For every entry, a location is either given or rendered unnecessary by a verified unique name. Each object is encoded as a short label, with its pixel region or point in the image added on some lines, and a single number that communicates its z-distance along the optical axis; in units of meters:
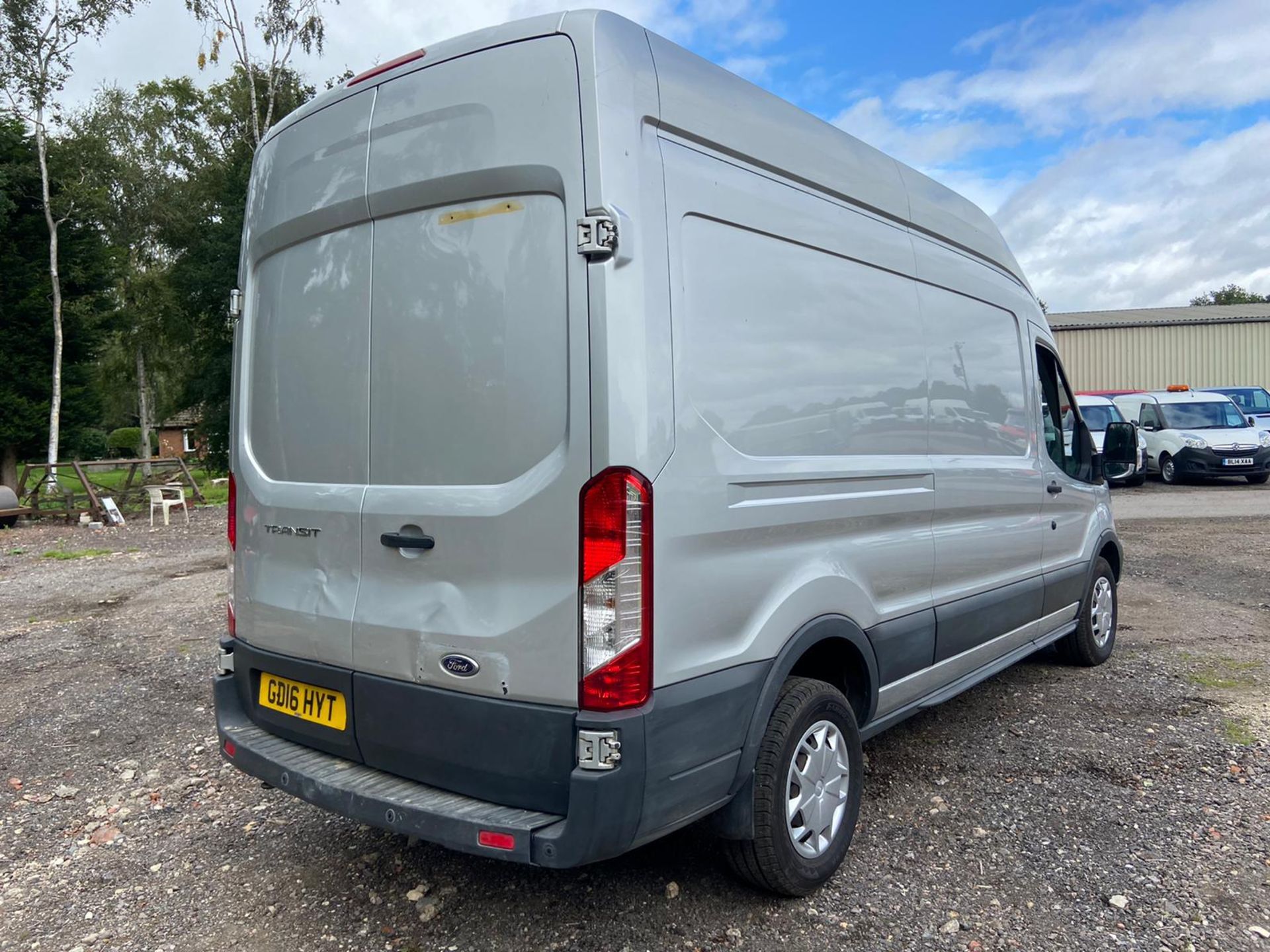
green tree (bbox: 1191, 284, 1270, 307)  75.94
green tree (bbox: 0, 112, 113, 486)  21.02
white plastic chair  15.12
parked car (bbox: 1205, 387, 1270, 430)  22.38
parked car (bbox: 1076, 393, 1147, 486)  17.45
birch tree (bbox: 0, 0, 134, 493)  20.50
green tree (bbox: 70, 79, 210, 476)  30.11
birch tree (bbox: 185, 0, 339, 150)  23.16
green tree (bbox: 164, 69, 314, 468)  27.75
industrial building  32.12
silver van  2.39
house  50.84
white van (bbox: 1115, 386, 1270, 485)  17.45
